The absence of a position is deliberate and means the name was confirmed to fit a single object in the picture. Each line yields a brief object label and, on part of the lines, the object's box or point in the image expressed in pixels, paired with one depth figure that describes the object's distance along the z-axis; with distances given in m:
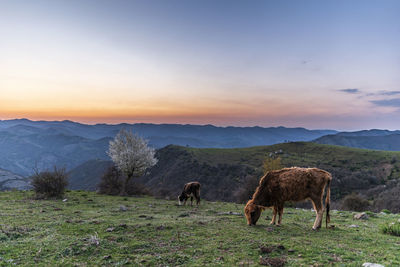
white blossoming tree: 33.06
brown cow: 9.91
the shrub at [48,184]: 22.86
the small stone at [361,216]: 13.64
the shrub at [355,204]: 27.97
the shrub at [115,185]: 32.94
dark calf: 21.52
